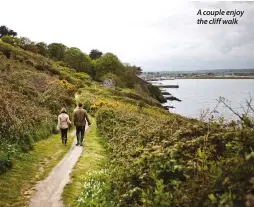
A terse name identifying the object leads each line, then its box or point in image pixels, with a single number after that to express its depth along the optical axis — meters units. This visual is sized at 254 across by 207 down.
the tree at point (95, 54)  108.85
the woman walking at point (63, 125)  13.42
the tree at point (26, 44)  59.83
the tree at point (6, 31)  78.77
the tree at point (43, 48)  75.05
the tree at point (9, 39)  60.91
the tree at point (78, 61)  79.39
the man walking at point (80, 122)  13.40
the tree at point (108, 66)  76.95
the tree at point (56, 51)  83.43
